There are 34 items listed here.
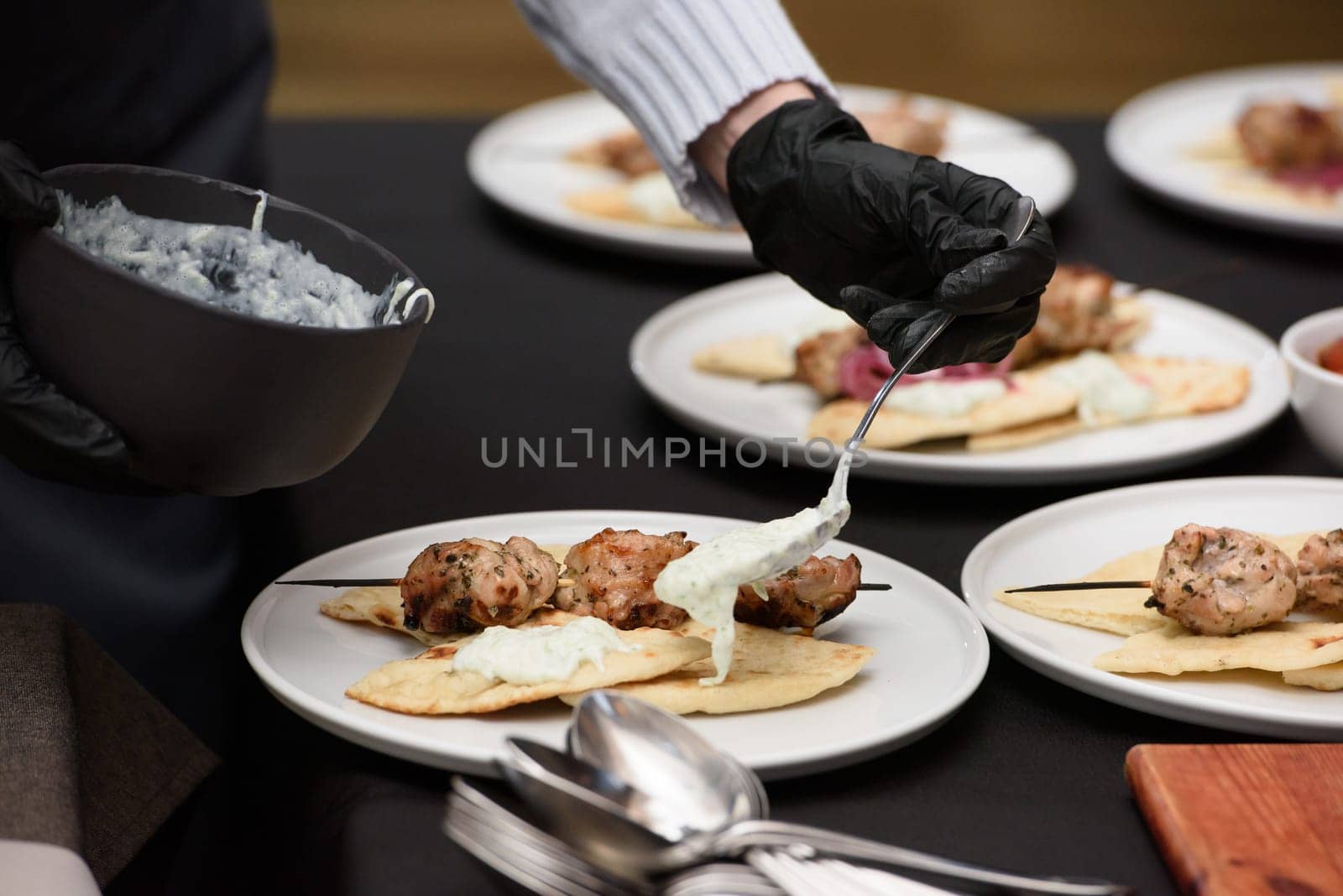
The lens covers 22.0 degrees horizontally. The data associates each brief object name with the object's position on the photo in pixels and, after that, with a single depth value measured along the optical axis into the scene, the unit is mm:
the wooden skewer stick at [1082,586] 1363
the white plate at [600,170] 1765
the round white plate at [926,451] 1474
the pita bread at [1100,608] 1347
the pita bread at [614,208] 1818
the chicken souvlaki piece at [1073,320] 1631
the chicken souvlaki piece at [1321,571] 1346
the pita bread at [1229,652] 1294
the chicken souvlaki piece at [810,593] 1324
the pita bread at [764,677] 1269
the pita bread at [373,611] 1324
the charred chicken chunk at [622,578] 1327
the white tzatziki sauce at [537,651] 1268
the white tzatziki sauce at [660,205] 1813
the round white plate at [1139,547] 1272
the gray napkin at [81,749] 1229
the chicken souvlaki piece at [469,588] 1312
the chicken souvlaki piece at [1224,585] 1322
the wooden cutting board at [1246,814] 1188
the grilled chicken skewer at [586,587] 1314
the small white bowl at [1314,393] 1475
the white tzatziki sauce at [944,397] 1525
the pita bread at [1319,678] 1296
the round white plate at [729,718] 1237
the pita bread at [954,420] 1511
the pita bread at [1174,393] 1517
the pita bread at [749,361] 1603
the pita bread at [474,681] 1257
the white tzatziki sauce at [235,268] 1291
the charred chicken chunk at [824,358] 1589
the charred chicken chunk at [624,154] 1934
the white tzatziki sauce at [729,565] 1293
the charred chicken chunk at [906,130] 1955
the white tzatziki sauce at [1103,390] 1549
